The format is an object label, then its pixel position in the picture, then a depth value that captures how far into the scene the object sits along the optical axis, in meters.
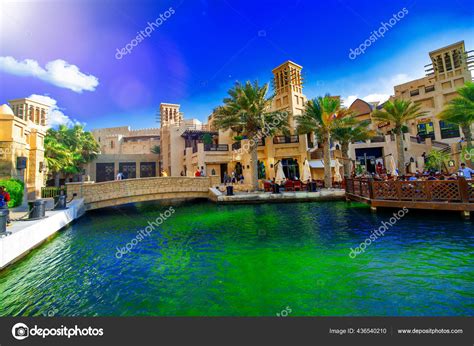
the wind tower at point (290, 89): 29.08
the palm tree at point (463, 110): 14.46
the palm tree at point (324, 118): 18.94
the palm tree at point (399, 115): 18.47
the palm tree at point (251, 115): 20.00
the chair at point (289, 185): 19.31
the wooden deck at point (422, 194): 8.77
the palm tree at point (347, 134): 21.50
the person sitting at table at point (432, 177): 11.76
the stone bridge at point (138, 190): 15.55
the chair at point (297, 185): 19.27
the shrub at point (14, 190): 9.09
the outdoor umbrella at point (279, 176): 20.25
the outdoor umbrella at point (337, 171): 22.48
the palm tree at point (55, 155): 21.22
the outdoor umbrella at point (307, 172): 19.64
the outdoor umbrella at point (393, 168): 17.23
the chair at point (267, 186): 19.66
